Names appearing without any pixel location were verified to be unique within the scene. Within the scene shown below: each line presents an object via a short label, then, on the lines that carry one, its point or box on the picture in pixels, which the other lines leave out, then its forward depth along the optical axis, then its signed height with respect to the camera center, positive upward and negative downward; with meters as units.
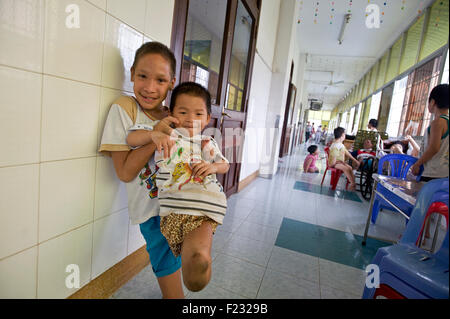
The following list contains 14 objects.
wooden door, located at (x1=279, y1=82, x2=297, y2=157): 6.89 +0.32
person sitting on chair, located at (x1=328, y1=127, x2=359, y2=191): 4.07 -0.26
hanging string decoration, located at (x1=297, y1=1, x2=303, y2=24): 4.95 +2.83
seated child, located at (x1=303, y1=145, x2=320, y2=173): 5.51 -0.55
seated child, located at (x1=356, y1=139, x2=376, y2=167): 3.93 -0.14
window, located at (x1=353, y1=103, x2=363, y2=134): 9.99 +1.24
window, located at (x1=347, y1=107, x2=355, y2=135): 11.81 +1.23
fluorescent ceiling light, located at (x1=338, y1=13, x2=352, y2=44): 4.94 +2.71
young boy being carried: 0.89 -0.23
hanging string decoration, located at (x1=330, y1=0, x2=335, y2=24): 4.59 +2.76
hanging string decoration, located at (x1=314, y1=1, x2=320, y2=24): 4.71 +2.78
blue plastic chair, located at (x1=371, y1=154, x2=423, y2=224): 1.83 -0.16
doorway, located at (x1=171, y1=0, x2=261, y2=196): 2.04 +0.69
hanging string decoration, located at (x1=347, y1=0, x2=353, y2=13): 4.45 +2.70
